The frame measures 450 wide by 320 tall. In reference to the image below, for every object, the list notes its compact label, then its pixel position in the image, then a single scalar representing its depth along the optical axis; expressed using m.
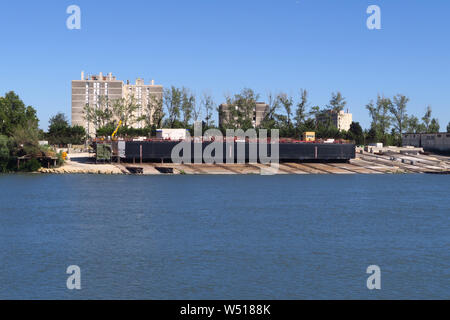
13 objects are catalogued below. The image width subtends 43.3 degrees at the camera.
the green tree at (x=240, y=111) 171.00
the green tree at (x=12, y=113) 150.62
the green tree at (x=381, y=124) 197.38
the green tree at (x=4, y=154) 120.99
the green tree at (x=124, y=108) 174.62
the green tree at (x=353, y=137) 193.62
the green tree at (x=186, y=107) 172.25
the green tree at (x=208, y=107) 171.50
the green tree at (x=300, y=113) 175.38
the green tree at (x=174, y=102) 172.00
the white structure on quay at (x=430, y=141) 177.88
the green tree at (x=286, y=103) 174.50
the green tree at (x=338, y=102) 183.75
